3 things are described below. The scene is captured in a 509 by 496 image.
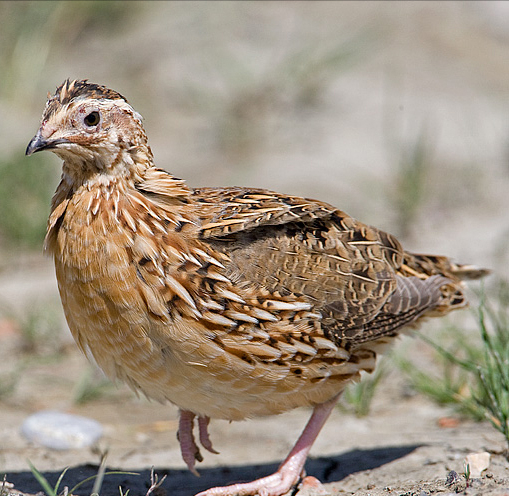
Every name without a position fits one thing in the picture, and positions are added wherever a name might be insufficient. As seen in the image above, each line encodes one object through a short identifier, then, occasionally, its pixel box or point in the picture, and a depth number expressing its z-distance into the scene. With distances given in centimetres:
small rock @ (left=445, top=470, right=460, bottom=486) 836
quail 820
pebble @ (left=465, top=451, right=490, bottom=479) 898
